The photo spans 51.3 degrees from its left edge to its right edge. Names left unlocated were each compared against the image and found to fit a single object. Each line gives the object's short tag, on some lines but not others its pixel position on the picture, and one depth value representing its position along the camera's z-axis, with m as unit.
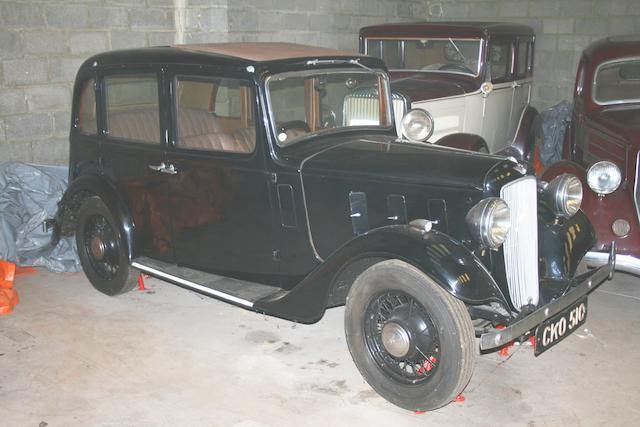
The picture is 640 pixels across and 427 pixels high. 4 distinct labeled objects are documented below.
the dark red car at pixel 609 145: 4.32
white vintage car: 6.34
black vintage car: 3.12
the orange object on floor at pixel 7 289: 4.50
